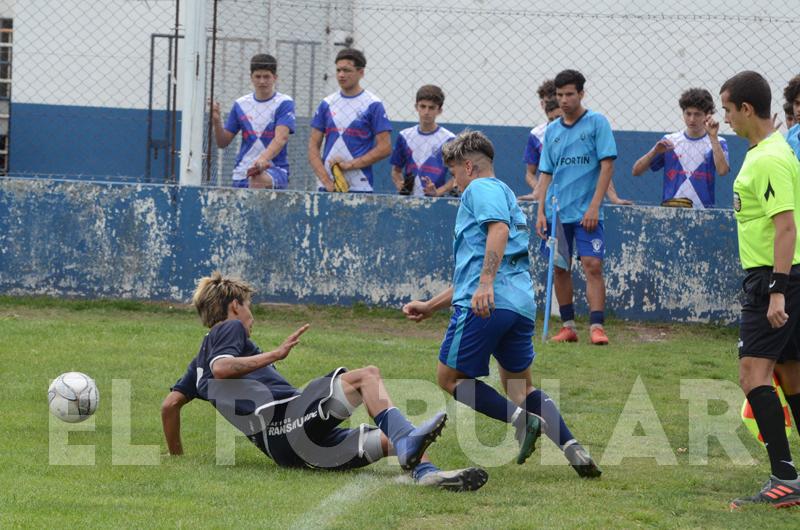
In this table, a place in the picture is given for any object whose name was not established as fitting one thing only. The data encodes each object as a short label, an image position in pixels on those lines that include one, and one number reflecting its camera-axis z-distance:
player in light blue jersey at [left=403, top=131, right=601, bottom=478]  11.28
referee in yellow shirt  10.27
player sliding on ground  11.21
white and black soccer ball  13.14
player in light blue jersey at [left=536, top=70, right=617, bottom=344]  20.02
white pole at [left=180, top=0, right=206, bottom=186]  22.42
